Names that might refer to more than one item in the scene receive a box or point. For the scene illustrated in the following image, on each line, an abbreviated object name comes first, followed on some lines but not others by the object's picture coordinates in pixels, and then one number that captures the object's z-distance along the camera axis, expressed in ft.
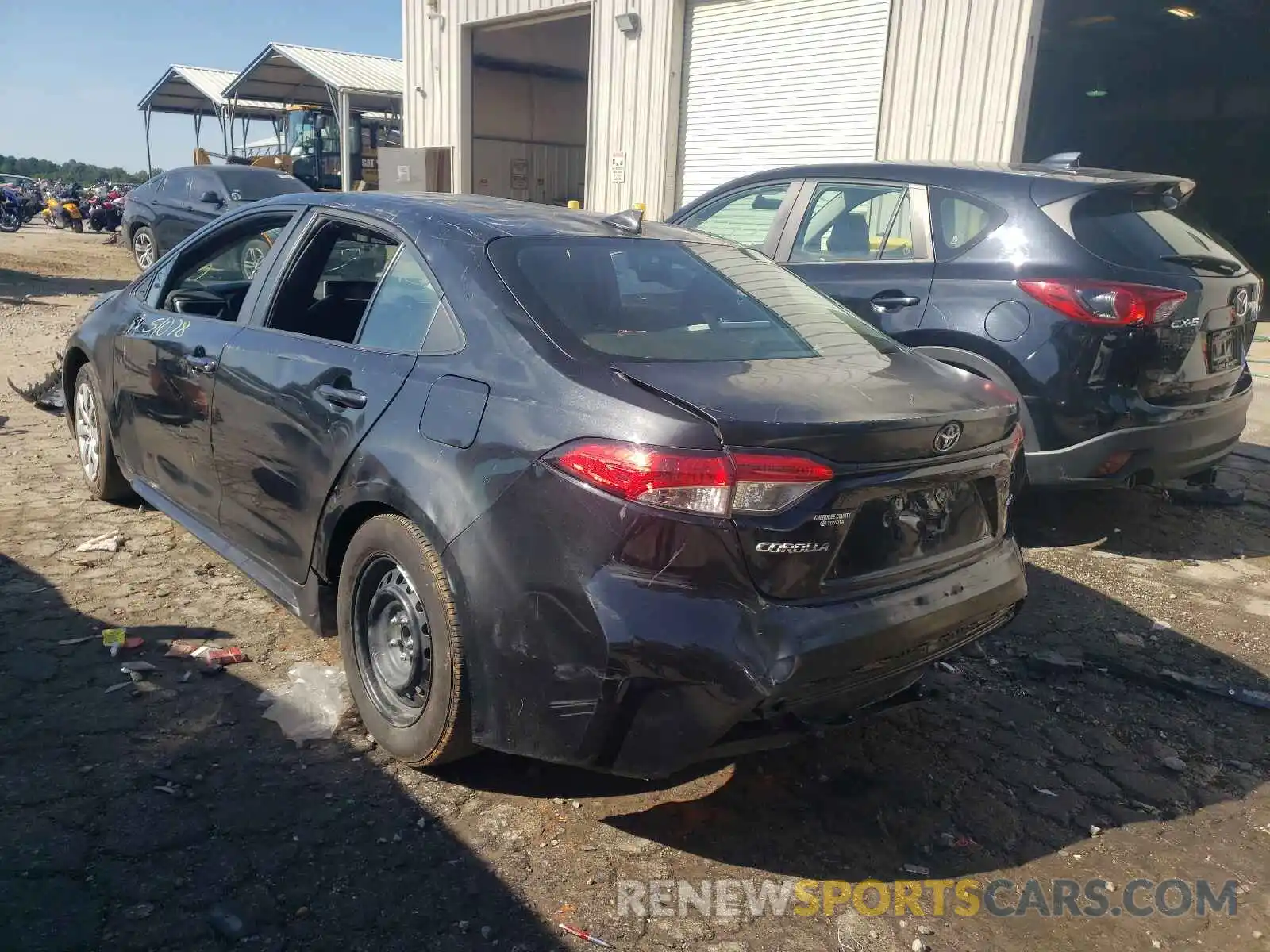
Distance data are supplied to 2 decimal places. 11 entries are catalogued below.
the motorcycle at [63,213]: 88.84
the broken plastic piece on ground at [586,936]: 7.66
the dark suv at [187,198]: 46.34
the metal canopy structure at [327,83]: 72.79
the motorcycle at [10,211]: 81.51
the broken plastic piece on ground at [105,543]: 14.87
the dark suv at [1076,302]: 14.93
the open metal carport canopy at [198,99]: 95.09
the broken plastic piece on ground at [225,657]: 11.69
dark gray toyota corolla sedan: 7.62
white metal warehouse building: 30.50
